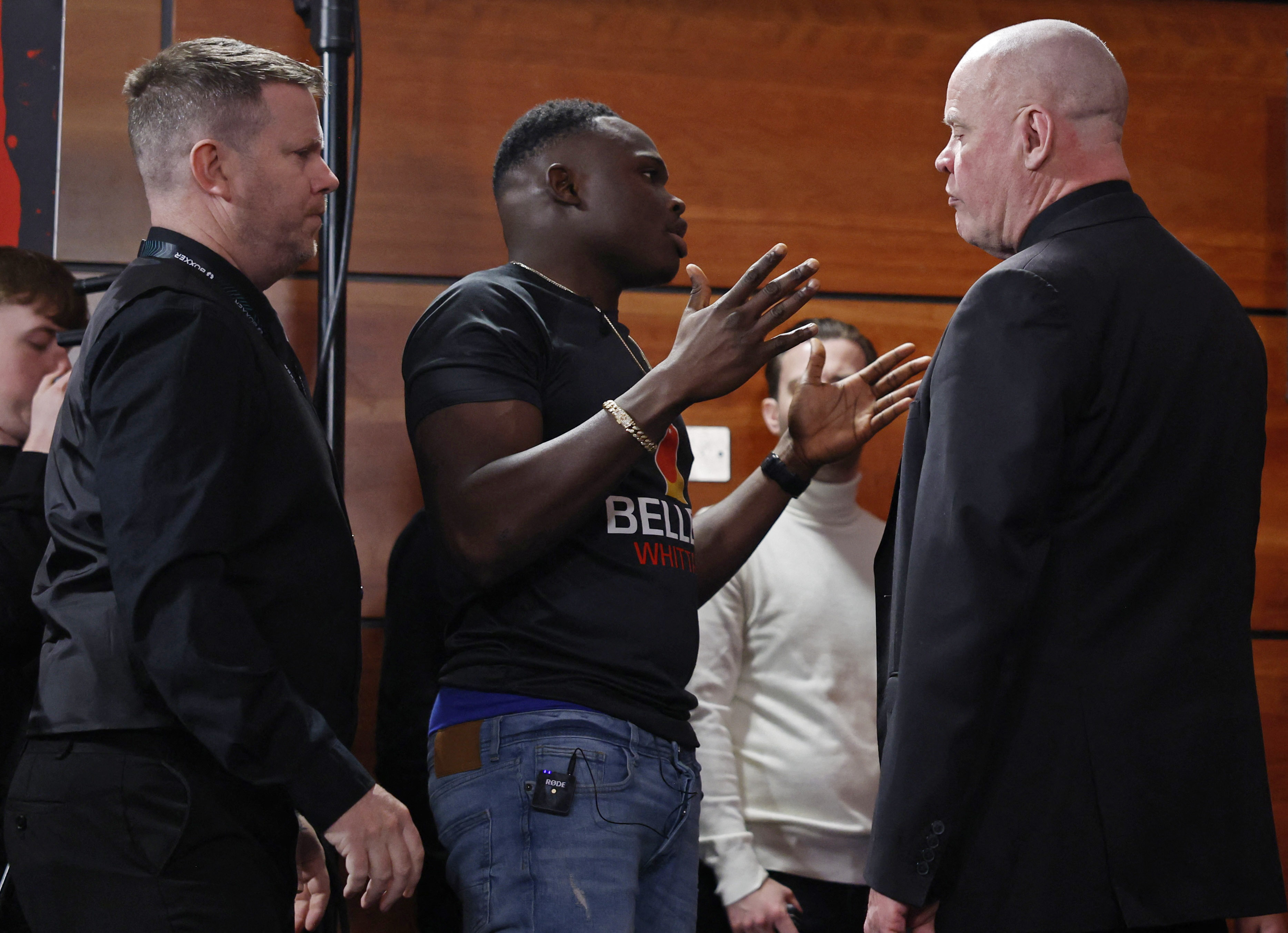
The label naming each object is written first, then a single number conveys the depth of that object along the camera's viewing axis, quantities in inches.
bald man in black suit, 135.2
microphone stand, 172.5
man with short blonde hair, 134.6
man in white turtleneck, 166.5
